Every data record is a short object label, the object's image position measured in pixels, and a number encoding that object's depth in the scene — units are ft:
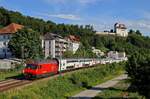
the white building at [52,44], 277.65
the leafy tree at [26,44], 189.94
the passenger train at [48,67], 109.81
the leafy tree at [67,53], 246.07
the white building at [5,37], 253.60
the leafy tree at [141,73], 80.95
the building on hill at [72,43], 317.33
